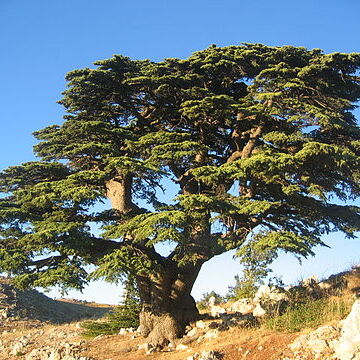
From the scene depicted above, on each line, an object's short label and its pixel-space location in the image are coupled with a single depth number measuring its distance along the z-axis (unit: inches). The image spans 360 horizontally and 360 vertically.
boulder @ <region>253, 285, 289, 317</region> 519.3
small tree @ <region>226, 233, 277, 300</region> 705.0
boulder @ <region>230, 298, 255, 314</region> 601.7
